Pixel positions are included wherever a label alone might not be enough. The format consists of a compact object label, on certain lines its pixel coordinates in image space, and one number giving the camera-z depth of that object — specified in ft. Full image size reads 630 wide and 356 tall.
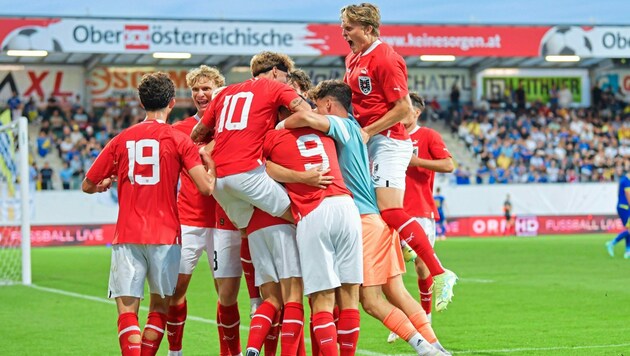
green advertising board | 153.38
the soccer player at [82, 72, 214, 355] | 23.38
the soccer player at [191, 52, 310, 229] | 23.40
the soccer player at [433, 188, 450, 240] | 112.37
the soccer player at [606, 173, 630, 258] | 71.36
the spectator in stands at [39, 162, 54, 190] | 108.37
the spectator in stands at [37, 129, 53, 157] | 119.75
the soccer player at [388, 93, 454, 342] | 32.53
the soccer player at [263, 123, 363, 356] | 22.94
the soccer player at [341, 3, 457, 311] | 25.89
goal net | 57.41
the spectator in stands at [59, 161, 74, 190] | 108.88
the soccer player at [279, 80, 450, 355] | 24.40
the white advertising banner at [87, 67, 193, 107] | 135.85
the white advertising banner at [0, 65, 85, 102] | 130.82
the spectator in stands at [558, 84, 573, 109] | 154.71
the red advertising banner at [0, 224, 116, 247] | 105.70
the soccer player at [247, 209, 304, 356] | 23.27
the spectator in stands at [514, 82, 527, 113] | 151.43
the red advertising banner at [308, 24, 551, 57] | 131.95
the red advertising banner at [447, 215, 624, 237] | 119.03
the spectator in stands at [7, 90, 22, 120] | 126.93
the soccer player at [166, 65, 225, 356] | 27.40
